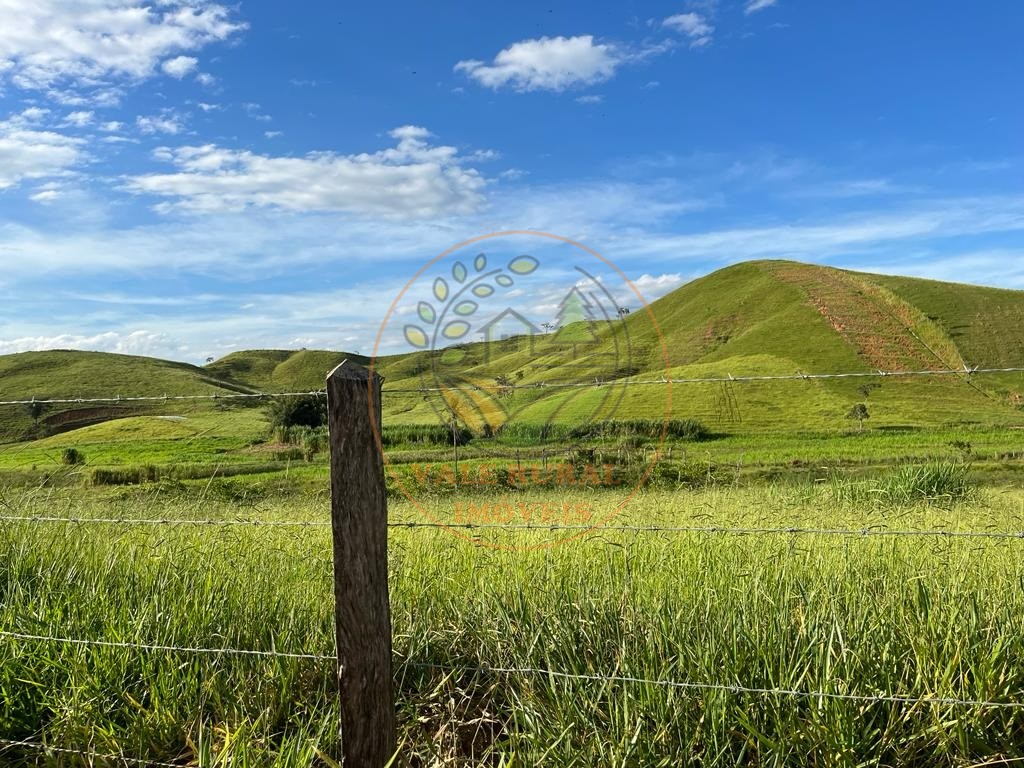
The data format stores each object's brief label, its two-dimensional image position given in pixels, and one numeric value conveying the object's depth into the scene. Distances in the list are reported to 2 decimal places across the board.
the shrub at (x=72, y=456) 42.91
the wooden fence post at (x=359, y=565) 2.68
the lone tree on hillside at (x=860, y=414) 52.16
